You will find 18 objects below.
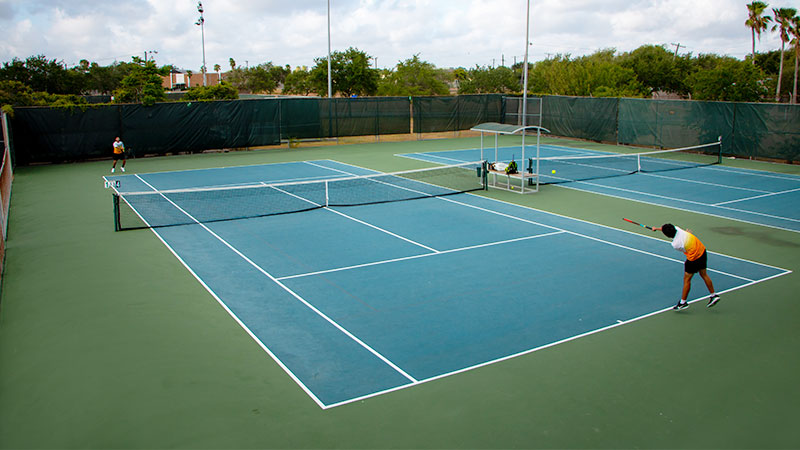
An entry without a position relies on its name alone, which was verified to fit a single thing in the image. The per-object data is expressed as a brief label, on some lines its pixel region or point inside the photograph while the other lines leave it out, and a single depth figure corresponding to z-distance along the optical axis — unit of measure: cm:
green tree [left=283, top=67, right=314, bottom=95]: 7875
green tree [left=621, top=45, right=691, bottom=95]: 5678
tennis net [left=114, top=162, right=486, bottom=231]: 1702
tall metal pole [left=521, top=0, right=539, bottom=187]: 2995
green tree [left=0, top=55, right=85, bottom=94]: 5691
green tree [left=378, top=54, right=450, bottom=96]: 6425
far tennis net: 2386
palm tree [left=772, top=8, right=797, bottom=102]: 5125
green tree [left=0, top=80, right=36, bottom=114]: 2908
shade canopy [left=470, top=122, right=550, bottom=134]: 2019
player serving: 968
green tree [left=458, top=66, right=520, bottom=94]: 6812
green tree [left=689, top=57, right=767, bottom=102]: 3044
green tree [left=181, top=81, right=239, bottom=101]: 3525
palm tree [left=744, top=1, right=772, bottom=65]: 5753
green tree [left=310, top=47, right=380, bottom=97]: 5134
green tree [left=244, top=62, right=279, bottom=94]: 9281
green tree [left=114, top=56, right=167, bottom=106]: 3056
